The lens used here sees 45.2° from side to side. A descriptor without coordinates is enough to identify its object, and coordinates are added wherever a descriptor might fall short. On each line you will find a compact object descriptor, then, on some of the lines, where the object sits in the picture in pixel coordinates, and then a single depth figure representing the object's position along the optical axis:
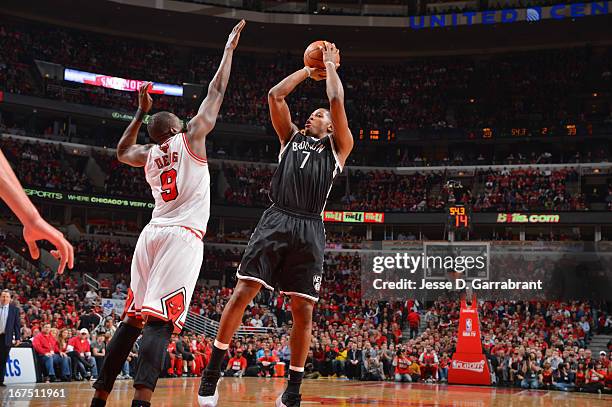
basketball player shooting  5.27
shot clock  26.56
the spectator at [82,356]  14.48
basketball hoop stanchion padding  18.84
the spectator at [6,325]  11.30
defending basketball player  4.58
